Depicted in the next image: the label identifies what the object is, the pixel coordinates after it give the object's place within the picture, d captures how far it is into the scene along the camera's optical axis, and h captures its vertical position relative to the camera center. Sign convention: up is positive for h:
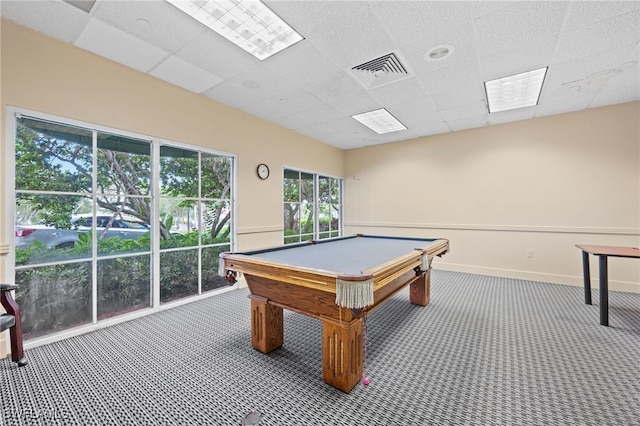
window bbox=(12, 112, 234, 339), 2.41 -0.06
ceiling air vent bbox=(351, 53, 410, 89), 2.71 +1.60
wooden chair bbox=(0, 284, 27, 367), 2.01 -0.79
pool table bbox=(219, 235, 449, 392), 1.66 -0.52
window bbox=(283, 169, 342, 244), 5.17 +0.21
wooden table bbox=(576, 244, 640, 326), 2.65 -0.57
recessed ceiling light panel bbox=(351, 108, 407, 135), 4.20 +1.62
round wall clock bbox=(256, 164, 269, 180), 4.36 +0.76
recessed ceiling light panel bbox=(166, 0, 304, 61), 2.00 +1.62
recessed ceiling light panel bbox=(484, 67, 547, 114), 3.08 +1.60
